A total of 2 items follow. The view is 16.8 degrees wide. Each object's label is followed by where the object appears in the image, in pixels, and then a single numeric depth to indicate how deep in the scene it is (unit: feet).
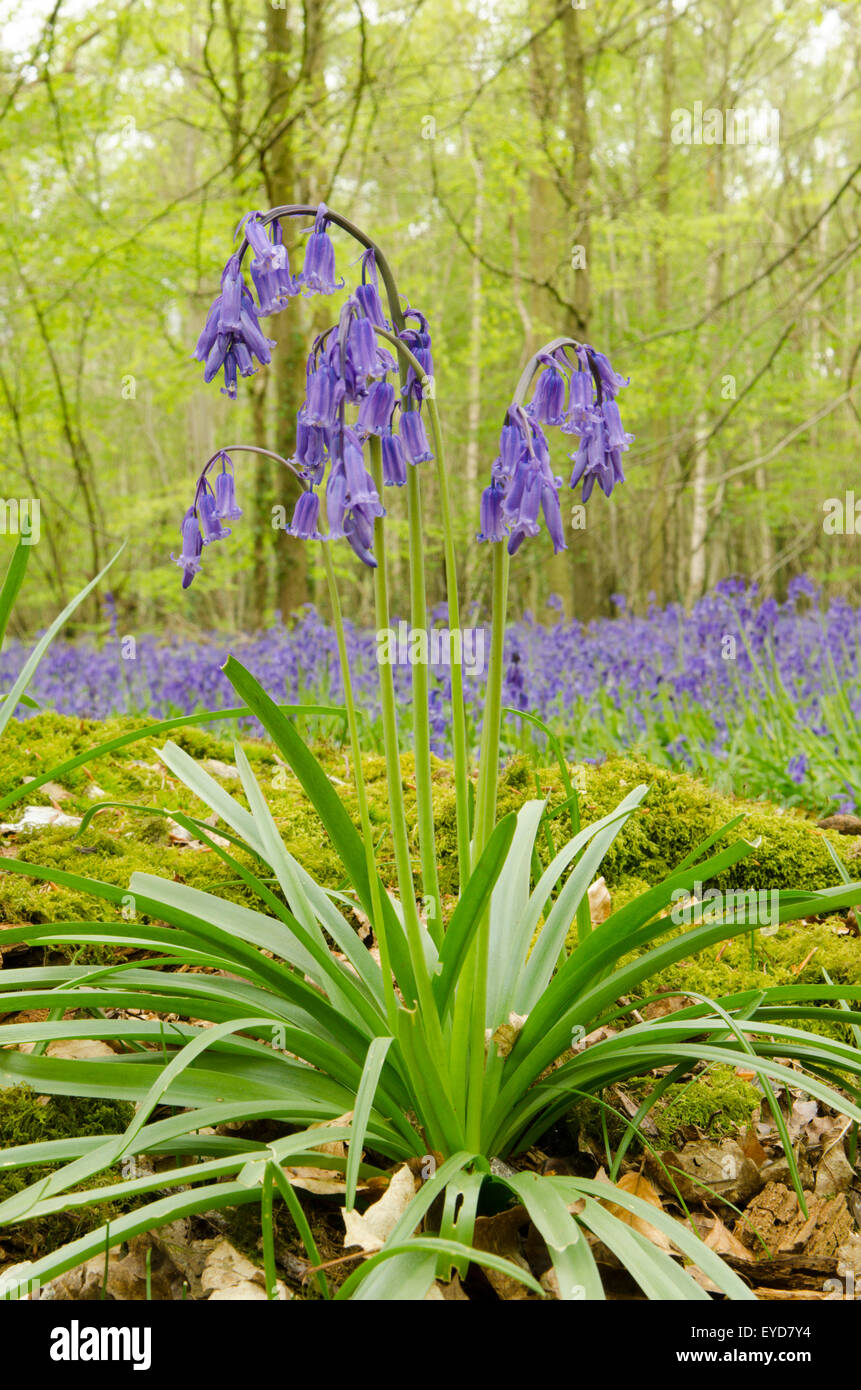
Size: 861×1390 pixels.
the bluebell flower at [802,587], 12.28
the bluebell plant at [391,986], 3.05
